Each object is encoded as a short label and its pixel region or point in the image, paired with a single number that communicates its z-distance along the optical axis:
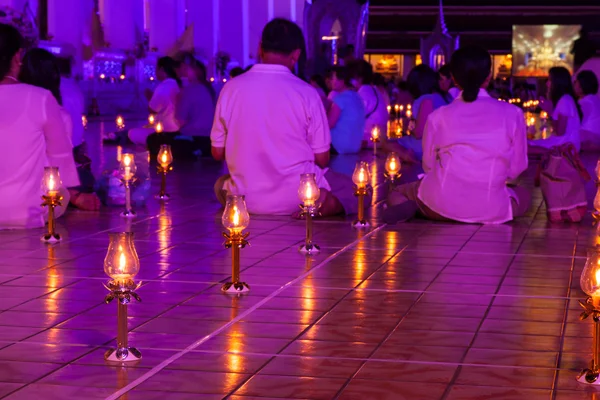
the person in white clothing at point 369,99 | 17.98
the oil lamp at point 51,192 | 7.92
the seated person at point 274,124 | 9.18
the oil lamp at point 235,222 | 6.16
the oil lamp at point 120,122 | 17.46
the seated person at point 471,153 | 8.81
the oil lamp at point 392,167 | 10.09
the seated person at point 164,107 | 16.01
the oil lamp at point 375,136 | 16.33
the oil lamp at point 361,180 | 8.62
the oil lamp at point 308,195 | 7.37
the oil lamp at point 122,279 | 4.74
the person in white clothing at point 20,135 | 8.45
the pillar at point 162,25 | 36.72
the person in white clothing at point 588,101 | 15.57
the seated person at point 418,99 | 14.75
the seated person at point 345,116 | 16.00
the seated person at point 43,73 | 9.28
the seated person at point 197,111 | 15.81
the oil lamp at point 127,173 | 9.21
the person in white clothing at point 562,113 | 13.93
